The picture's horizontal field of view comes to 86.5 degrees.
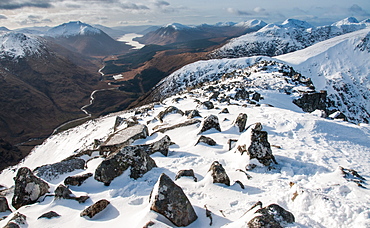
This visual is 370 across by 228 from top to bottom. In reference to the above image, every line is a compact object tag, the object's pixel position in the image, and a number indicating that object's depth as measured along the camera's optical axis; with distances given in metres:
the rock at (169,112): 26.59
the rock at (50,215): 8.00
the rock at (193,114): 22.92
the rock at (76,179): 10.63
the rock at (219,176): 8.94
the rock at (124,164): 10.49
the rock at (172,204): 6.68
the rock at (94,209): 7.73
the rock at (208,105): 28.36
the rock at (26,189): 9.96
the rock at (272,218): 5.50
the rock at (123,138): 16.41
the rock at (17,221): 7.28
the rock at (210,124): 17.02
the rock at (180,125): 19.70
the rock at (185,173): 9.89
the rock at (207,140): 14.38
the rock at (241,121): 17.21
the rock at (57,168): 12.94
